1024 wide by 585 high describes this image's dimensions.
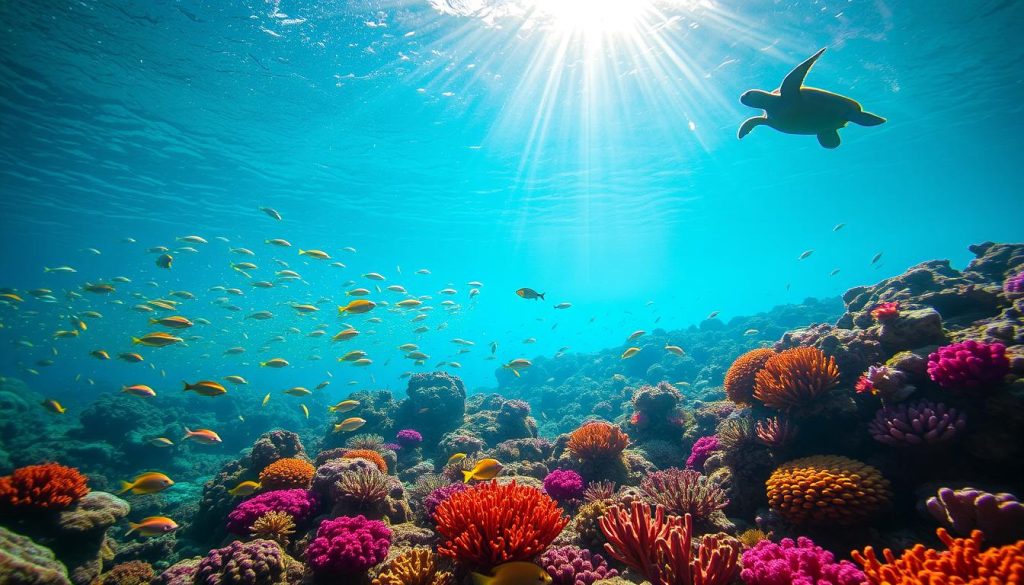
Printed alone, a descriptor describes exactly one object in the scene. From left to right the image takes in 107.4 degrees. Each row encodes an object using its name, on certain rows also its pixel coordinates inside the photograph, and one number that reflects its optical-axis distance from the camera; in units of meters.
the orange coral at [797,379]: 5.03
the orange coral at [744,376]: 6.69
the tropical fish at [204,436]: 7.39
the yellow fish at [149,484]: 5.52
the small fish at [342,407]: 10.15
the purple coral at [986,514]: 2.58
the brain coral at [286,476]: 6.29
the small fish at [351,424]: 9.72
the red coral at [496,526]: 3.07
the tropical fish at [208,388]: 6.49
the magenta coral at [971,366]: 3.76
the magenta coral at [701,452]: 7.23
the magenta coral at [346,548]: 3.66
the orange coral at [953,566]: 2.01
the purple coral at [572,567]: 3.36
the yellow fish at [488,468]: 5.33
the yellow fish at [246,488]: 6.41
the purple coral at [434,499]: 5.27
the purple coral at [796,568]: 2.57
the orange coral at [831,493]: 3.59
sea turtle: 4.22
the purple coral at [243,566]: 3.52
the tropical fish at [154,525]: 5.83
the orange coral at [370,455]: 7.61
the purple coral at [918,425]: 3.77
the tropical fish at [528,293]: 9.46
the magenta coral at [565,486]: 5.83
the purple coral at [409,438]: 12.29
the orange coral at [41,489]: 4.65
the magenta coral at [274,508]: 5.00
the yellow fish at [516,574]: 2.67
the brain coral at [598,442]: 7.05
